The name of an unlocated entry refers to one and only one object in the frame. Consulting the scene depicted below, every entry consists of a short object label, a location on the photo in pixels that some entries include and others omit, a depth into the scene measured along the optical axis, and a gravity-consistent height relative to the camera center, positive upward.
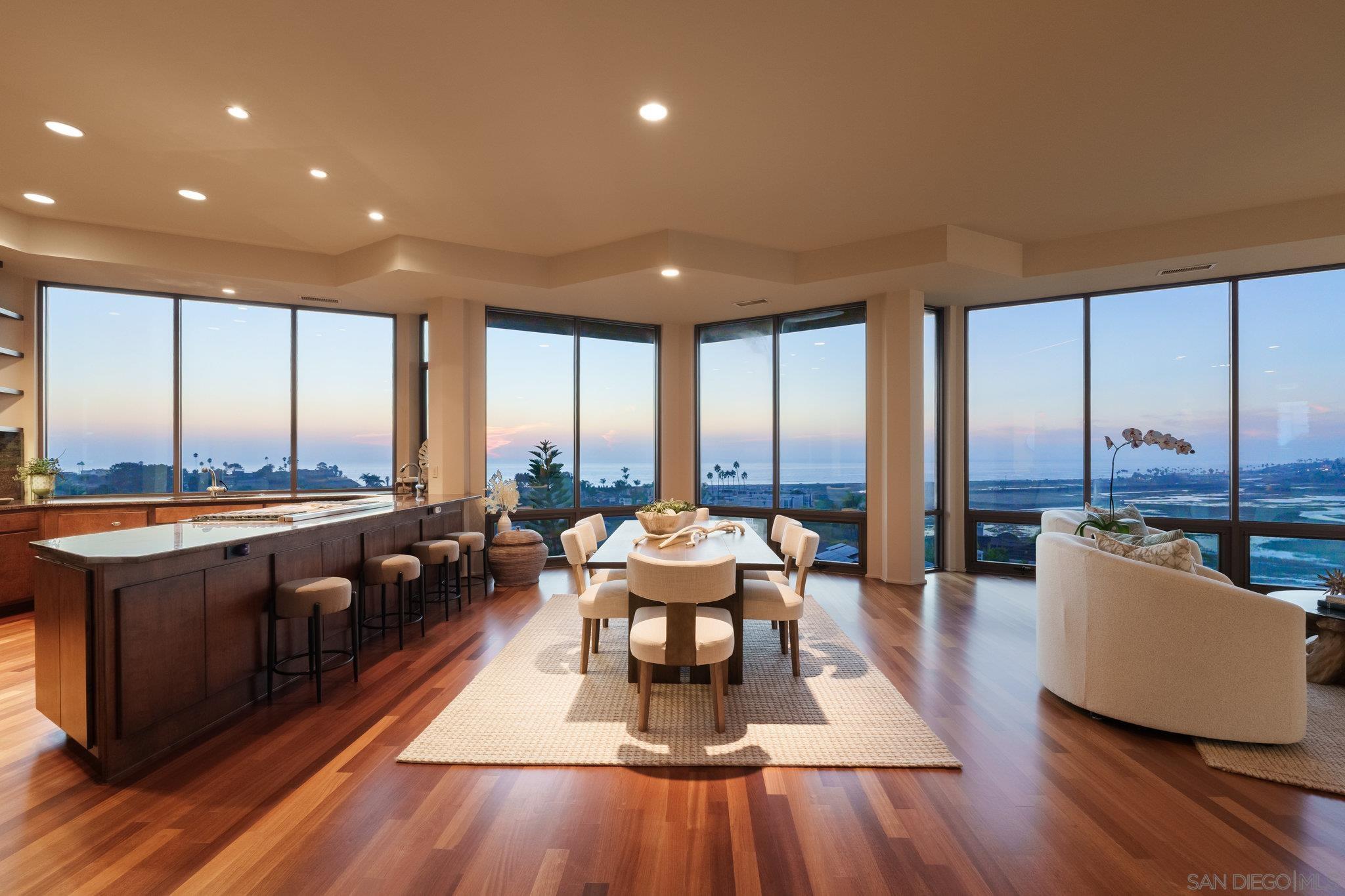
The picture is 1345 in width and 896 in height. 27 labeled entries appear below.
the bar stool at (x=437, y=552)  4.72 -0.81
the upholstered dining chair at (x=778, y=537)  4.24 -0.67
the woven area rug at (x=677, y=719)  2.57 -1.32
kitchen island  2.35 -0.78
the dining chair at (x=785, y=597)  3.38 -0.86
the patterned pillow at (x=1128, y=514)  4.12 -0.48
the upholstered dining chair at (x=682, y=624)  2.69 -0.81
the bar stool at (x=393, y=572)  4.04 -0.83
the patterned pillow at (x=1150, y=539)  3.36 -0.52
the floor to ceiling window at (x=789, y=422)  6.52 +0.33
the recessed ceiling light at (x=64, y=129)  3.44 +1.91
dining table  3.18 -0.59
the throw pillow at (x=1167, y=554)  2.73 -0.50
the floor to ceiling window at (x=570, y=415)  6.69 +0.43
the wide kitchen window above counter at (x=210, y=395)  5.67 +0.60
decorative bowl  3.88 -0.48
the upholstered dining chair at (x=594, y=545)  3.94 -0.64
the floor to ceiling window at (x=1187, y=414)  5.26 +0.34
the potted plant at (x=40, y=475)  5.15 -0.20
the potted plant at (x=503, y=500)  6.01 -0.50
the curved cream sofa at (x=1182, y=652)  2.52 -0.91
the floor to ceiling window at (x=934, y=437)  6.50 +0.15
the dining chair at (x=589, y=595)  3.47 -0.86
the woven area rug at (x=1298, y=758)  2.38 -1.32
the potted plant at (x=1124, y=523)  3.86 -0.43
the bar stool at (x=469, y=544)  5.26 -0.84
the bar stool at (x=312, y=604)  3.11 -0.81
